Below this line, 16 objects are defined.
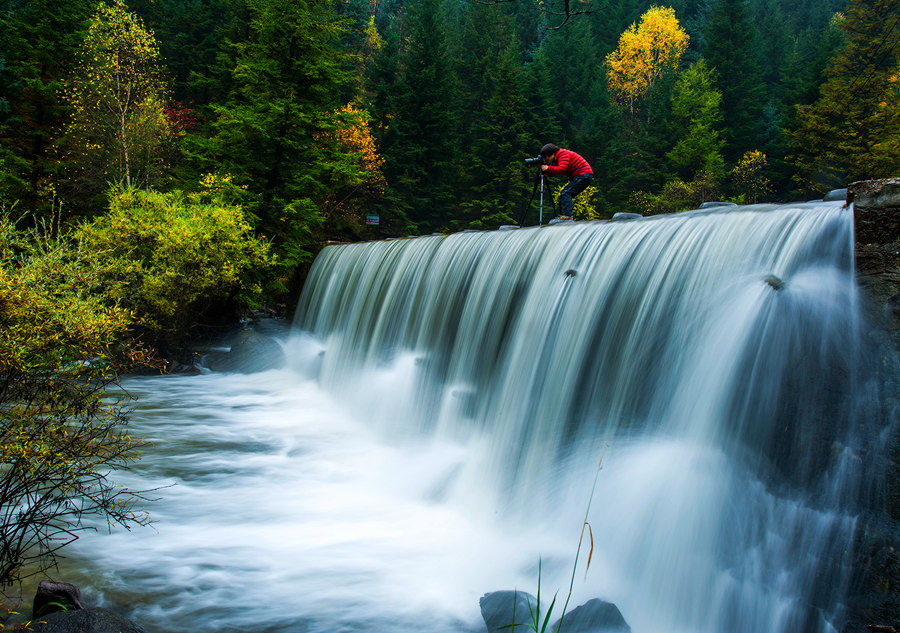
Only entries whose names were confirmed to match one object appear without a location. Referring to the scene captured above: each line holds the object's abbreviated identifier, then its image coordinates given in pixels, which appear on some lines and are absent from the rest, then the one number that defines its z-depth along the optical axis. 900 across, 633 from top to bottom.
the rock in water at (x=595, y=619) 3.66
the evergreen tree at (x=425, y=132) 30.91
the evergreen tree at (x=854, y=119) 27.62
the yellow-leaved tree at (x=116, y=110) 20.16
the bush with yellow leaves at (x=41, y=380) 3.12
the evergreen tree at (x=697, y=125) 36.47
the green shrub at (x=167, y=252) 11.29
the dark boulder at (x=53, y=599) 3.19
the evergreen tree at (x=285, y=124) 15.76
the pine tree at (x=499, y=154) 32.47
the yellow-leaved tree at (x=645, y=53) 46.50
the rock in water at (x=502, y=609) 3.82
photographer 10.59
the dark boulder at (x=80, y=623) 2.86
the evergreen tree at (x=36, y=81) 21.30
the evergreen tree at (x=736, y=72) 39.16
